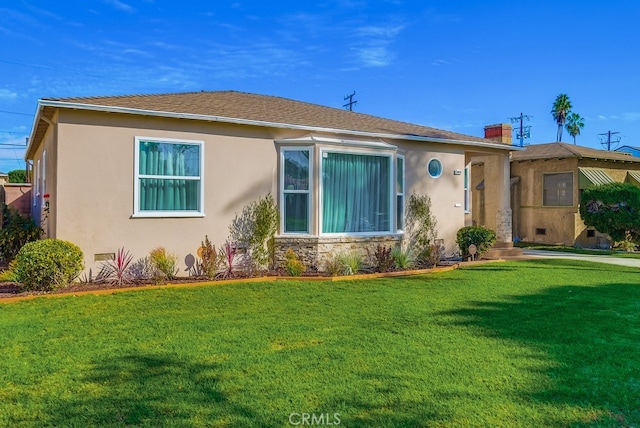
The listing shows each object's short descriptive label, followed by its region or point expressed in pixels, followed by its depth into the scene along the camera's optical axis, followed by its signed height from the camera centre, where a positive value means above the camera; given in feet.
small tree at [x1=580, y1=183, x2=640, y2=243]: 61.05 +2.27
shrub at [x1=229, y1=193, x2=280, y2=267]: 36.04 -0.31
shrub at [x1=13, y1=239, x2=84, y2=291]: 27.04 -2.37
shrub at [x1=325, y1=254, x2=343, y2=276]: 34.96 -3.16
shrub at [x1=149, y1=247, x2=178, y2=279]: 32.04 -2.58
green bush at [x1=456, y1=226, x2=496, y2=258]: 45.24 -1.27
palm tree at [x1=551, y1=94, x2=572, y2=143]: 160.16 +40.34
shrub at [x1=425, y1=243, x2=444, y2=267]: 41.32 -2.64
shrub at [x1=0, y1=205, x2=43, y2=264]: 36.91 -0.80
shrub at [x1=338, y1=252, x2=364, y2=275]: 35.60 -2.96
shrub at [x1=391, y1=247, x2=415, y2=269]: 38.55 -2.84
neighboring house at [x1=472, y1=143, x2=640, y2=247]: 67.36 +6.35
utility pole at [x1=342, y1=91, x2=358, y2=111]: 124.47 +32.83
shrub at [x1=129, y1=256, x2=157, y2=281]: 32.19 -3.11
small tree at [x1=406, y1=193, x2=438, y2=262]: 44.19 +0.15
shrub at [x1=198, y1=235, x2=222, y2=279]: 32.76 -2.46
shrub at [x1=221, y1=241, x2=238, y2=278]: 34.17 -2.28
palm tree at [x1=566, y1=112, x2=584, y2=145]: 164.45 +36.41
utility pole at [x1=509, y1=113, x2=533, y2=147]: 146.41 +30.63
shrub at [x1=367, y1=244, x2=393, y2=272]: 36.97 -2.73
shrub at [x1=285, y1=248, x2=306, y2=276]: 34.30 -3.11
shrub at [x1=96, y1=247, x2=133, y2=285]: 31.09 -2.98
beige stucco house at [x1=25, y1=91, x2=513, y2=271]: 30.76 +4.10
